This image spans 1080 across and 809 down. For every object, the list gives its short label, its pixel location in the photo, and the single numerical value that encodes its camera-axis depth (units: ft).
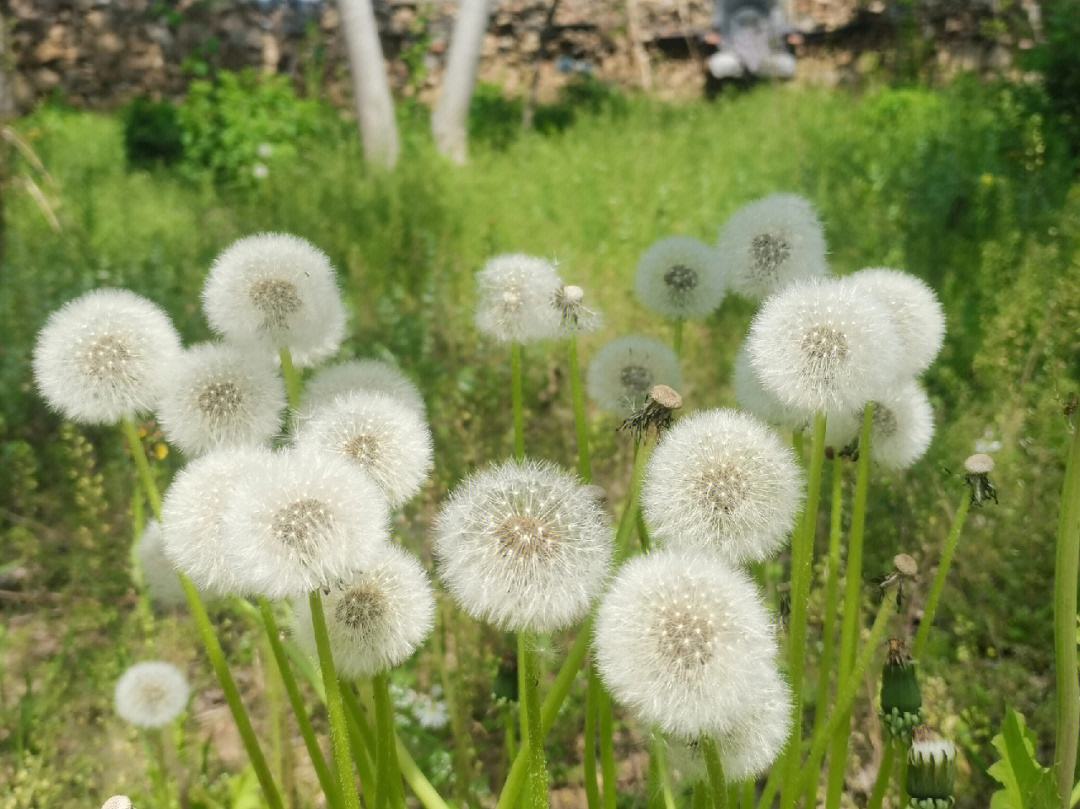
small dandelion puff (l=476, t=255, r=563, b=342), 1.24
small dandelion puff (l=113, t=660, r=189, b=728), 1.31
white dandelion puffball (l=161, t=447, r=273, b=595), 0.87
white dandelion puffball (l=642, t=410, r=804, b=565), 0.89
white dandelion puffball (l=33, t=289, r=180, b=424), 1.08
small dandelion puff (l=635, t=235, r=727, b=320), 1.31
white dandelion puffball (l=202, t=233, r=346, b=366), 1.08
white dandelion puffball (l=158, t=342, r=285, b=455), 1.05
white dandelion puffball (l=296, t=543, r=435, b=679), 0.93
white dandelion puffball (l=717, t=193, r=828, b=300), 1.19
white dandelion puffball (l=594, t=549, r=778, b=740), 0.75
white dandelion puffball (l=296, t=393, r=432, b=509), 0.97
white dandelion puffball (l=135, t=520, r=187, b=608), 1.24
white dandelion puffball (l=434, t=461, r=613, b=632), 0.80
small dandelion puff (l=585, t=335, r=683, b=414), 1.28
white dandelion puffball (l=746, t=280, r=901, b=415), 0.90
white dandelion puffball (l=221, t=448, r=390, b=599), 0.77
